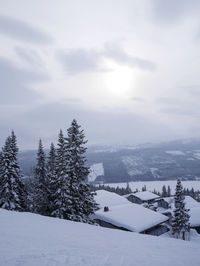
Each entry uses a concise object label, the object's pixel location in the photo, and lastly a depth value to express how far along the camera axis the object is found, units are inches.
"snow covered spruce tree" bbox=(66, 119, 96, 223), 803.4
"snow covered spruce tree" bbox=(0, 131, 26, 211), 875.4
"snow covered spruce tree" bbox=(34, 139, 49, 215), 928.9
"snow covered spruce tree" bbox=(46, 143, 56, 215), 892.8
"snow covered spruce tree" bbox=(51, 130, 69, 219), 794.8
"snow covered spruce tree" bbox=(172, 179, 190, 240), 1280.8
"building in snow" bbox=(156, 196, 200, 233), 1592.0
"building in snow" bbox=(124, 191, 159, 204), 2583.7
